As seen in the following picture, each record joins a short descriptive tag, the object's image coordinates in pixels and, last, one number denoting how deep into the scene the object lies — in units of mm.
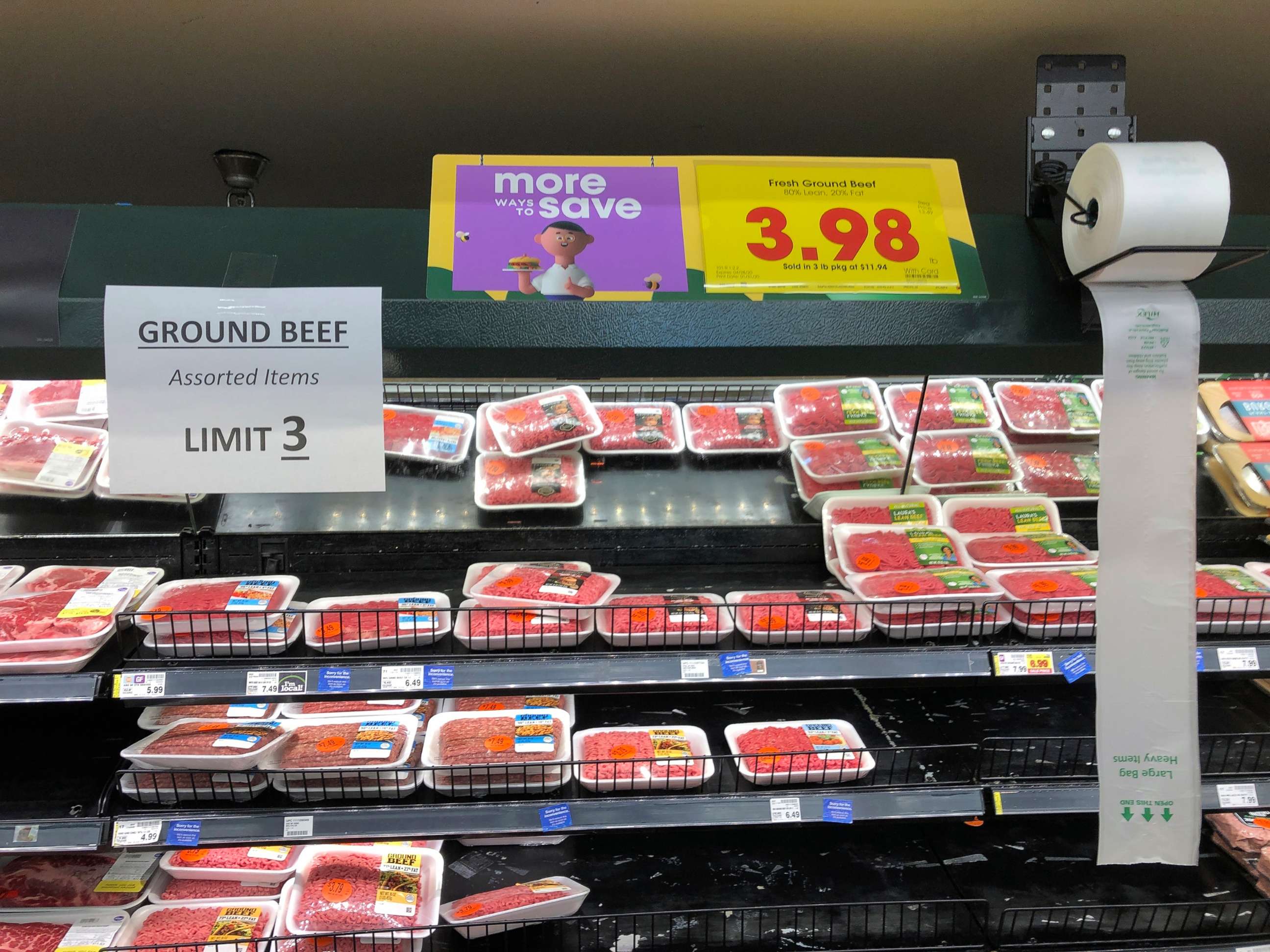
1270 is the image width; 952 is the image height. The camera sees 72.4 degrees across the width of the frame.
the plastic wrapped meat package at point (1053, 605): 1928
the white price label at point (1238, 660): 1876
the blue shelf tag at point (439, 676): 1769
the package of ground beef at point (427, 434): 2318
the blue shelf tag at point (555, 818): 1842
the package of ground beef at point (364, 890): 1993
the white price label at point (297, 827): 1825
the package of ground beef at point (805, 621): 1898
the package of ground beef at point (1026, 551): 2170
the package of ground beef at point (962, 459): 2438
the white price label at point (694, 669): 1803
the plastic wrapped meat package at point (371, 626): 1839
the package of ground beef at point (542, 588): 1947
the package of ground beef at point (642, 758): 1923
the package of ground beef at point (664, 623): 1886
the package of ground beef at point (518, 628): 1850
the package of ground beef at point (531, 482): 2219
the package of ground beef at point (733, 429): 2414
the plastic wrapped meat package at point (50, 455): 2145
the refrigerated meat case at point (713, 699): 1414
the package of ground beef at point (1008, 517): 2324
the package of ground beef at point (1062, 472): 2420
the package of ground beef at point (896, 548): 2125
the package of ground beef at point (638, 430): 2381
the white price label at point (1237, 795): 1981
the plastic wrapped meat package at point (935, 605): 1918
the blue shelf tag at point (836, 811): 1888
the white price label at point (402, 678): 1756
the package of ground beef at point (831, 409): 2455
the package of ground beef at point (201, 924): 1997
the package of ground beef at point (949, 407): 2518
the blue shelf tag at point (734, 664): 1801
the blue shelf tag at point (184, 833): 1800
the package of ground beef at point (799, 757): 1962
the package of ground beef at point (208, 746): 1859
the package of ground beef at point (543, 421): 2318
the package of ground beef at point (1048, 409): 2494
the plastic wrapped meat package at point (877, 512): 2254
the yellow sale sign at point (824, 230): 1233
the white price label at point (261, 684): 1729
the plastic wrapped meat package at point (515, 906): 1948
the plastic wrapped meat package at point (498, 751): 1919
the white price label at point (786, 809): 1899
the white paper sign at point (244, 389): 1156
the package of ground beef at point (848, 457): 2346
